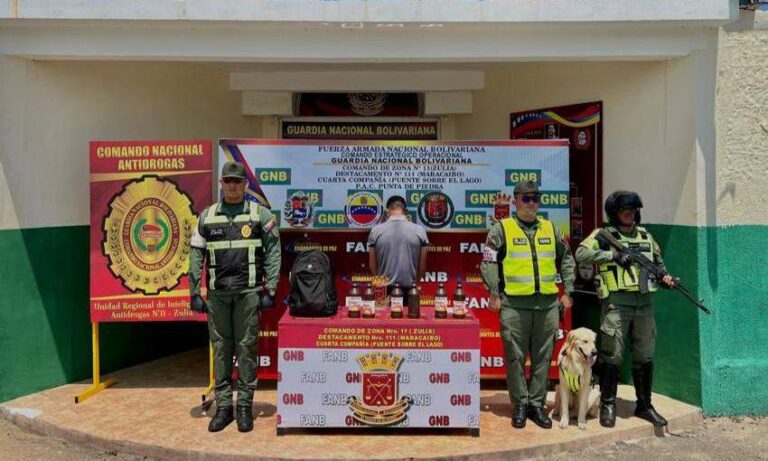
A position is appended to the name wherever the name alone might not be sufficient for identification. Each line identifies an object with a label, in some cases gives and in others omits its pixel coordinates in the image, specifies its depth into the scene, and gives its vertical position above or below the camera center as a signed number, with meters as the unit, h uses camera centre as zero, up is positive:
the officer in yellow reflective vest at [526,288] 4.96 -0.47
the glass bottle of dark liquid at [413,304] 4.93 -0.58
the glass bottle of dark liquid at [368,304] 4.97 -0.58
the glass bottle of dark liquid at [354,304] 4.99 -0.58
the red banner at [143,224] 5.81 +0.05
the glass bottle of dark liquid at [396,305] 4.97 -0.59
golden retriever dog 4.85 -1.14
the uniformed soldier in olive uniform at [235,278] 4.94 -0.37
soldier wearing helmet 5.00 -0.58
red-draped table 4.85 -1.08
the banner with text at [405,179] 5.89 +0.46
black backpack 4.97 -0.48
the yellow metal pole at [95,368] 5.89 -1.27
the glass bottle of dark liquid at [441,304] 4.96 -0.58
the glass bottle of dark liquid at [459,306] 4.99 -0.60
